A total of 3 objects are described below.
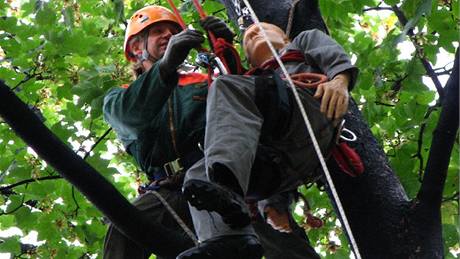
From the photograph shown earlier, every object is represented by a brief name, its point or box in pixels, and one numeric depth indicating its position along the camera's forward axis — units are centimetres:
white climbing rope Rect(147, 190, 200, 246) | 656
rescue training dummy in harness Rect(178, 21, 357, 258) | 520
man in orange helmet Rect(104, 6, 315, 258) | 675
